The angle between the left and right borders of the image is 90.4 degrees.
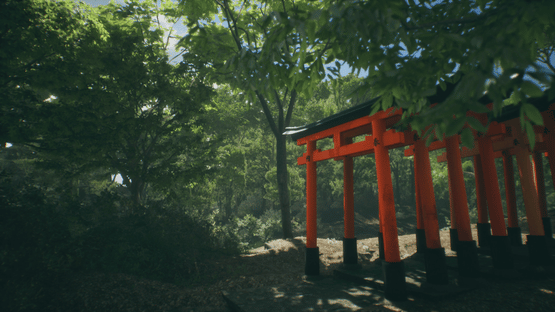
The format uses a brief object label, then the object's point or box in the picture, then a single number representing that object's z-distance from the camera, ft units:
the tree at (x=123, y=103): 24.34
